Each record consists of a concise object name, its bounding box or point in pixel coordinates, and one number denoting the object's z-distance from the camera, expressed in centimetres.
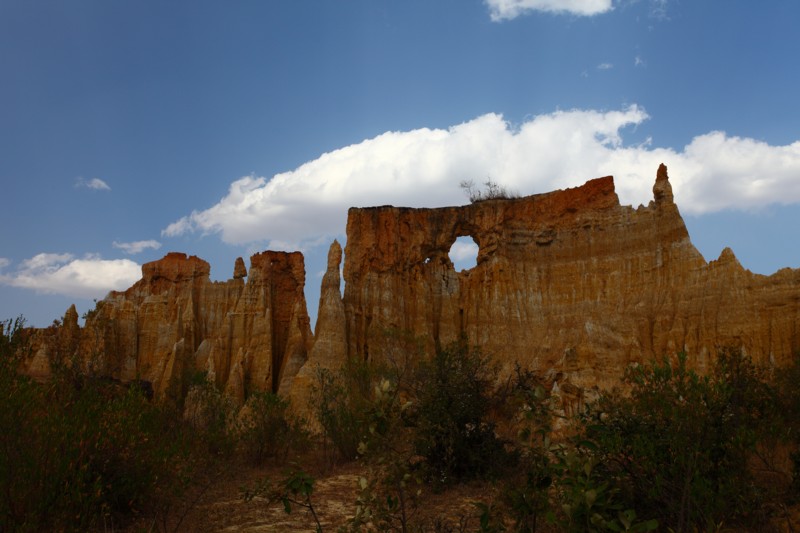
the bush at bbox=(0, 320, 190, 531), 690
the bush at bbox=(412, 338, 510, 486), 1329
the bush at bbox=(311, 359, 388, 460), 1892
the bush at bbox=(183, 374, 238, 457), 1497
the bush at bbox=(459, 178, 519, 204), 3869
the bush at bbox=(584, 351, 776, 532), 684
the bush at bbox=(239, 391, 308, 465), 1847
